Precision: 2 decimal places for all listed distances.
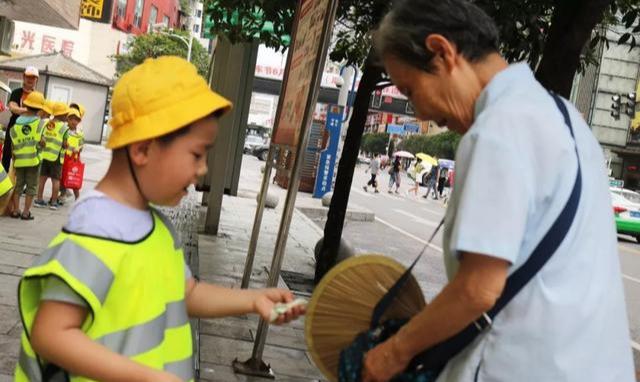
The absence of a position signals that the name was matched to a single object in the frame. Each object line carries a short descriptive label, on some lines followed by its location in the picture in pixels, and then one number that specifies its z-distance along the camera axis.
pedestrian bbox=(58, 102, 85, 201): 11.11
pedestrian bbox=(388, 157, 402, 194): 32.44
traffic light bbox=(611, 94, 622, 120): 31.38
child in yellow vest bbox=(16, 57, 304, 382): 1.46
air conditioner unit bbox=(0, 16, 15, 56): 18.17
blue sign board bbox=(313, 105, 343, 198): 21.02
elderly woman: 1.45
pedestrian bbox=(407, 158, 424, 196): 34.63
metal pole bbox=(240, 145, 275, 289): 5.41
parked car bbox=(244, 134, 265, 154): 51.47
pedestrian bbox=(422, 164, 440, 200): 34.58
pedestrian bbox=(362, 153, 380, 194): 30.62
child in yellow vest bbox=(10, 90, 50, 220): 9.08
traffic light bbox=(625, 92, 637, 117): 30.94
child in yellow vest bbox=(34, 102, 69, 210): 9.98
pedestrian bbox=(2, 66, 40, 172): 9.72
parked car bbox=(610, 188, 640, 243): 21.64
